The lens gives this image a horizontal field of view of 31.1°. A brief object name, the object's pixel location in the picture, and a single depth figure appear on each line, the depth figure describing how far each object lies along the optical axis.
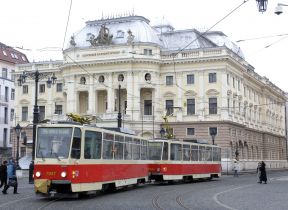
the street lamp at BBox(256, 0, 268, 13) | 16.31
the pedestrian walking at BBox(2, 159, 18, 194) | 22.22
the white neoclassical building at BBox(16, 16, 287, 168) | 61.53
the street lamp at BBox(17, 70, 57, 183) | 29.87
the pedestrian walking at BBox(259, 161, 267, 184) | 32.41
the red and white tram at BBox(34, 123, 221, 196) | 18.38
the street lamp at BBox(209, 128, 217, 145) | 60.58
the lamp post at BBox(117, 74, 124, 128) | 63.62
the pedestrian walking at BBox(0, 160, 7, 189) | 23.41
